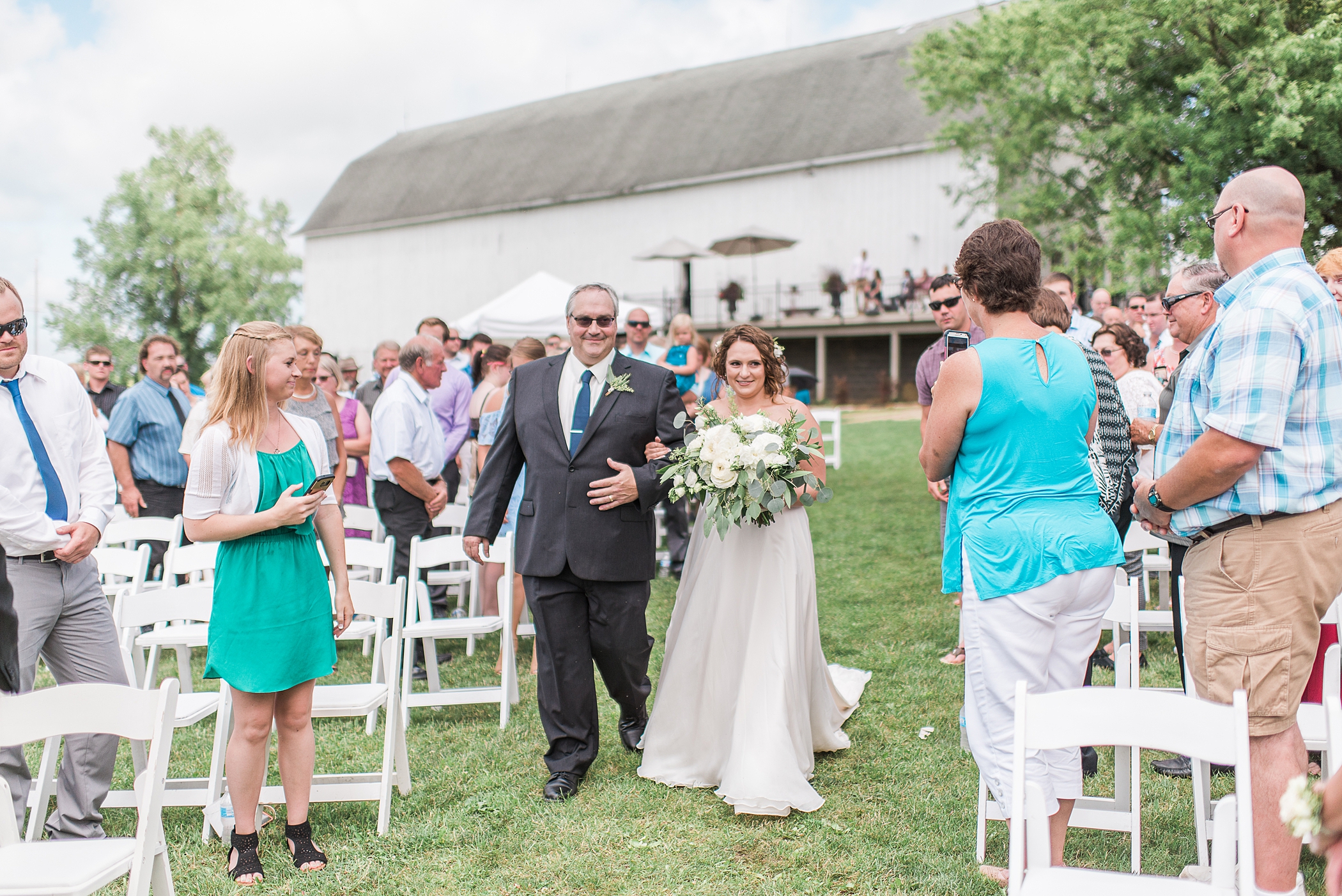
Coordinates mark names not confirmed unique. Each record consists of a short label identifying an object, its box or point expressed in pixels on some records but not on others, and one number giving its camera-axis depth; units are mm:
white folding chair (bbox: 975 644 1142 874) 3496
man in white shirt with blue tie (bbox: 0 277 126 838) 3625
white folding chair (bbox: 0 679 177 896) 2770
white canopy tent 13570
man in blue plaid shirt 2711
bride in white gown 4250
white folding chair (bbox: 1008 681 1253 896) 2439
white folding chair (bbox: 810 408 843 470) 16516
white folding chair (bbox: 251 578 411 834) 4184
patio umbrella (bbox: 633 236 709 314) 21109
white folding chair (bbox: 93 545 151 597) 5312
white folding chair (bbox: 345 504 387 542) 7133
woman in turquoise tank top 3059
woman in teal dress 3549
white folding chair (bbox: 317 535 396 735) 5293
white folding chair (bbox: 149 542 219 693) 5387
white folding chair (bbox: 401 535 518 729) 5449
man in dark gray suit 4438
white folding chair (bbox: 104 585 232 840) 4094
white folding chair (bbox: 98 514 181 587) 6480
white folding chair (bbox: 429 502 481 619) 6852
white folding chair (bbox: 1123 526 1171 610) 5586
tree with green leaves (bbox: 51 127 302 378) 41031
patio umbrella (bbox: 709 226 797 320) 22484
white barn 31125
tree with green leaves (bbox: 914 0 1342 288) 15648
